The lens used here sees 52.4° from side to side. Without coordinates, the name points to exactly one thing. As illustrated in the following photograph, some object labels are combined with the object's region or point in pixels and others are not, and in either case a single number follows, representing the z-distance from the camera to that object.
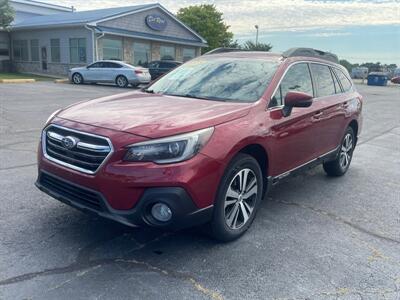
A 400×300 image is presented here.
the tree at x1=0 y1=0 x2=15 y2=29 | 29.39
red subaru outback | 3.13
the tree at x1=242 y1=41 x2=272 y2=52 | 48.08
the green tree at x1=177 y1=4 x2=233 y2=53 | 47.81
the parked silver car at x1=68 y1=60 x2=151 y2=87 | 22.05
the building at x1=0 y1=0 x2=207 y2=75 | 27.62
